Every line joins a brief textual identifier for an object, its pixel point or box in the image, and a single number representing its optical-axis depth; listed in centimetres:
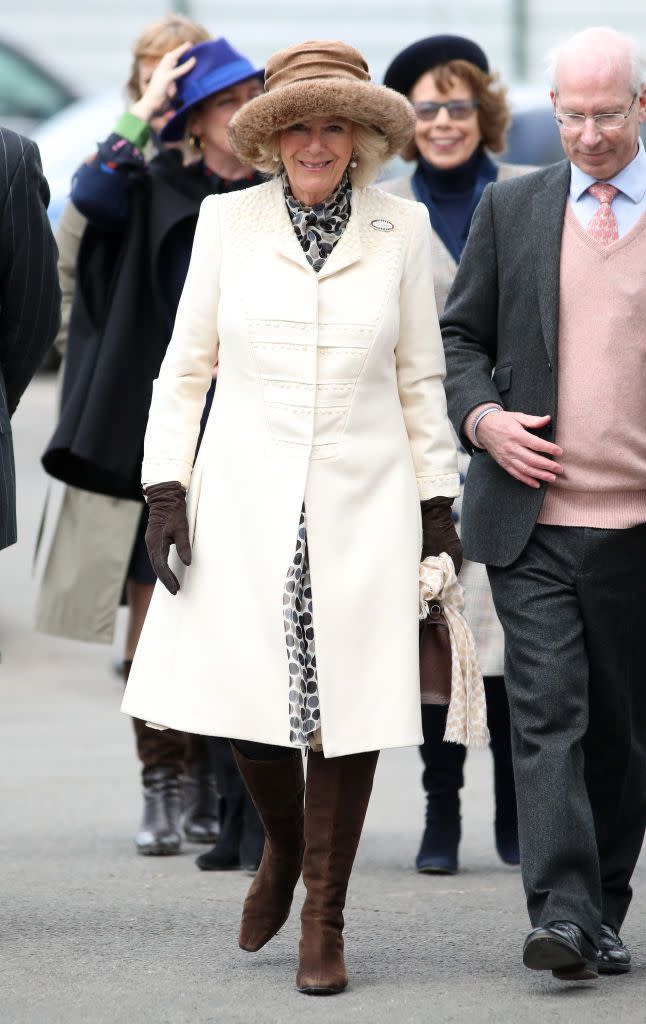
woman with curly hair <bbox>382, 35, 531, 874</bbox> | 1235
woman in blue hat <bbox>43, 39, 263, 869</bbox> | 1245
